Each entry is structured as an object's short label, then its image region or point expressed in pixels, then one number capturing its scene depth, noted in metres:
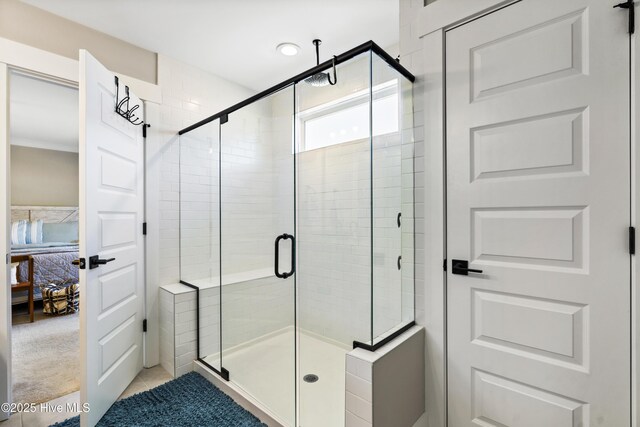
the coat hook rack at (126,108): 2.10
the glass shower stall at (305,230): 1.63
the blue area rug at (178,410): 1.86
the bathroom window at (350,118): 1.57
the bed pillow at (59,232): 5.23
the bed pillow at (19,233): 4.94
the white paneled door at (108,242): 1.72
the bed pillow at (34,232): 5.05
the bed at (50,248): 4.09
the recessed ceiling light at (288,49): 2.53
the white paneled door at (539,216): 1.19
